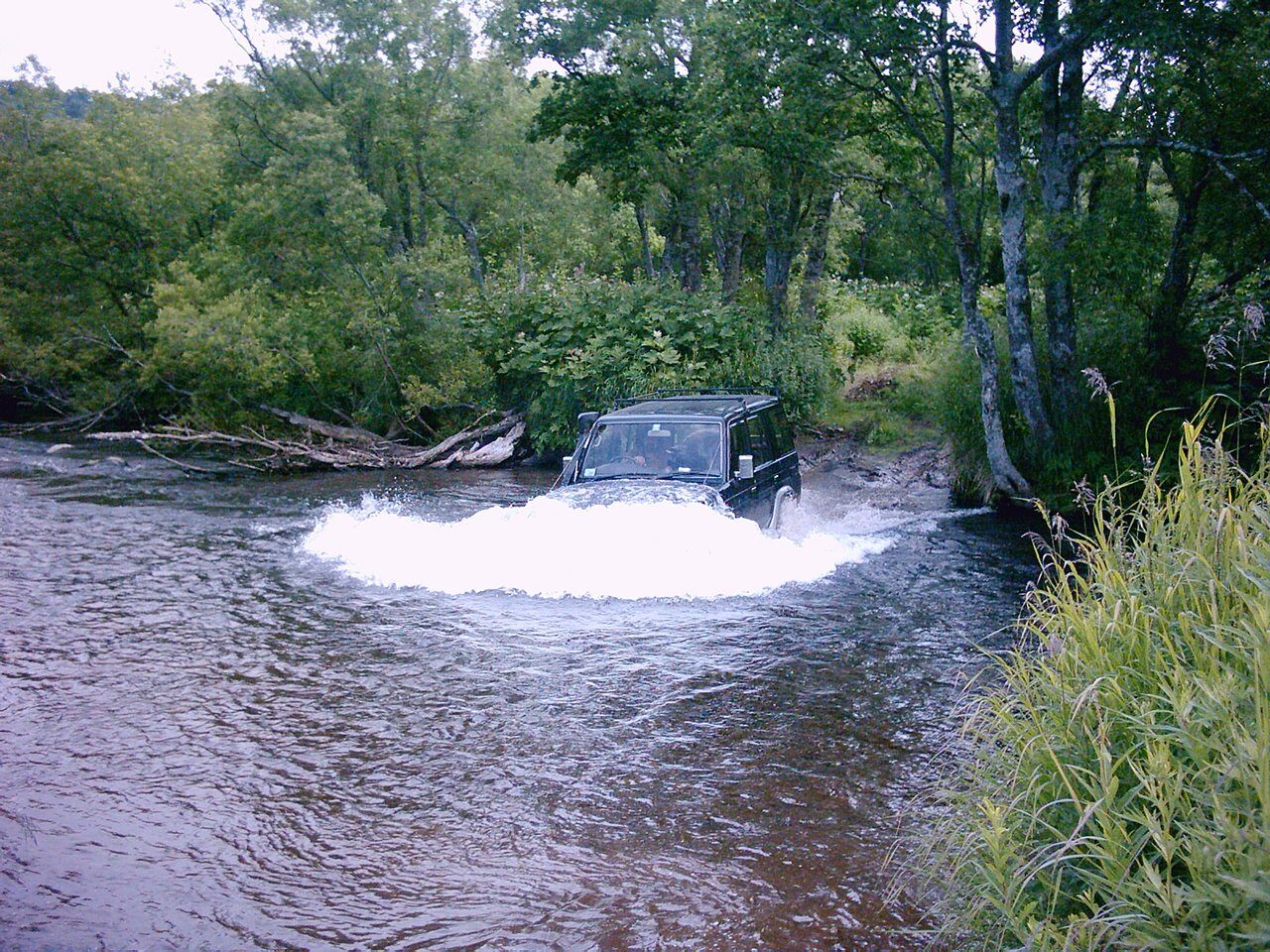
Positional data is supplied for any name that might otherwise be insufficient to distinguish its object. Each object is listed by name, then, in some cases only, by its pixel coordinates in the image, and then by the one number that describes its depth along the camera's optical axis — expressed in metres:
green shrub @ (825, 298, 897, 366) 25.67
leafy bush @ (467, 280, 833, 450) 21.33
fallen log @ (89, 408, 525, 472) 22.50
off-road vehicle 11.94
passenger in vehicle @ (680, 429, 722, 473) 11.95
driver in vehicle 12.23
